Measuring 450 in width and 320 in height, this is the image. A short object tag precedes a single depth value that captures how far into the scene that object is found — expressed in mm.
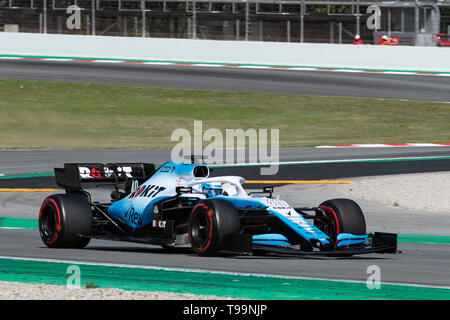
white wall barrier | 34031
